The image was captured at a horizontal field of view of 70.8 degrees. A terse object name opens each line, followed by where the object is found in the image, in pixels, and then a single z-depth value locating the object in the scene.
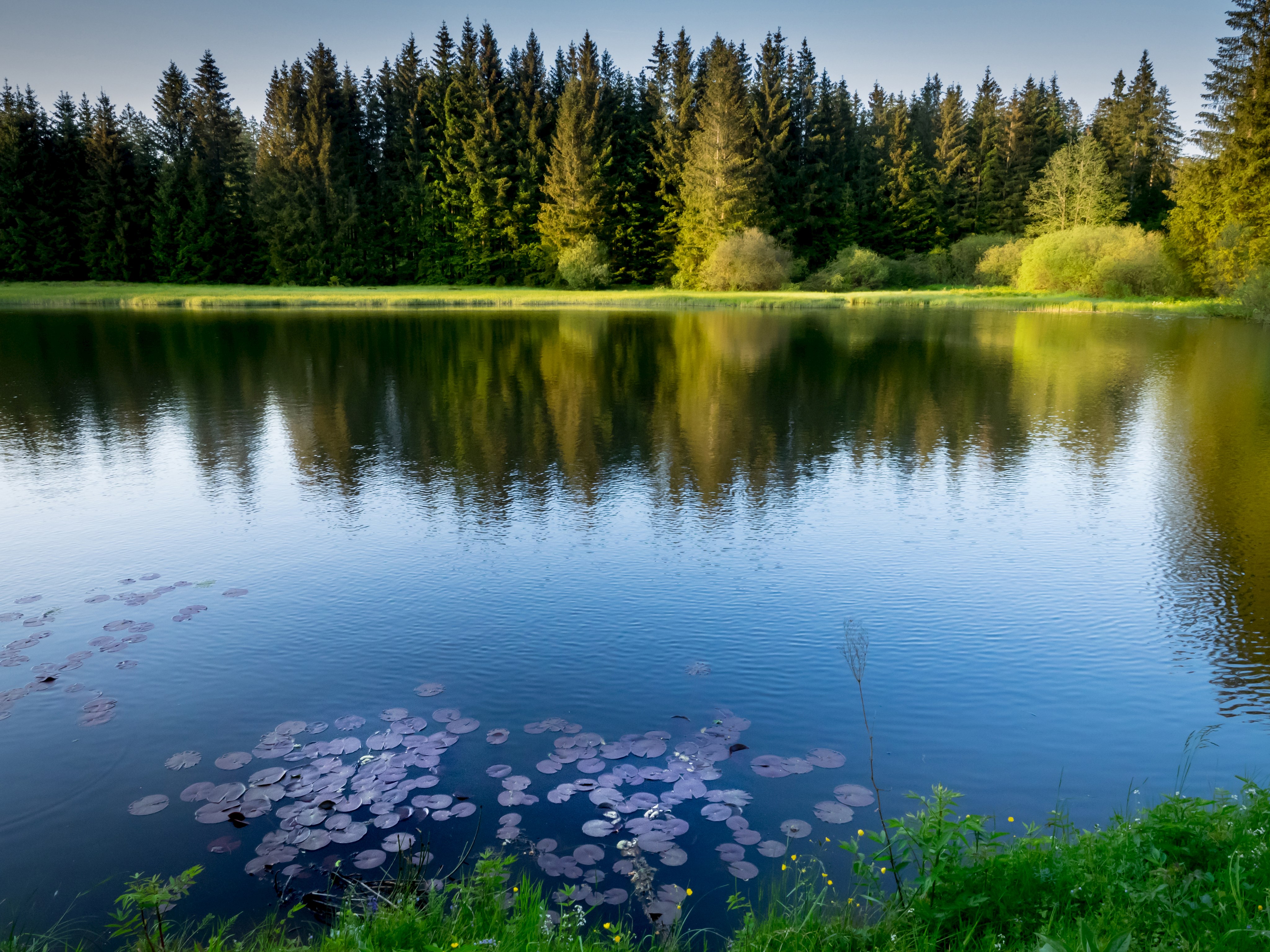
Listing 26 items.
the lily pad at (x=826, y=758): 5.44
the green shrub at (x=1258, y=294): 39.72
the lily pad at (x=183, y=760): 5.41
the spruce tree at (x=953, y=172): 78.19
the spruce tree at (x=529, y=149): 74.69
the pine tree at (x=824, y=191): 74.88
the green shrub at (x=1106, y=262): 52.00
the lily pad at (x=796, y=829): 4.73
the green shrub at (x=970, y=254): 70.38
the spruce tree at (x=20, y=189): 66.38
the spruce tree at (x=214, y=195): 70.69
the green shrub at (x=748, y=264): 62.06
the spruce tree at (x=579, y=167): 70.50
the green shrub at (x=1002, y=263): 62.75
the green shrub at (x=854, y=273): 66.12
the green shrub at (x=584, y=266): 67.31
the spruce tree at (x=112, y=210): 69.00
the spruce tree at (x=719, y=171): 67.50
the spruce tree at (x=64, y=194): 68.06
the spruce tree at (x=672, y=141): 74.06
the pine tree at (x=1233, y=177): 47.00
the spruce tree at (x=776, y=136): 73.12
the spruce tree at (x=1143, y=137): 84.06
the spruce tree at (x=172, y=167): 70.12
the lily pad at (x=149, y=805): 4.92
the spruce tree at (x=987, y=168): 79.44
